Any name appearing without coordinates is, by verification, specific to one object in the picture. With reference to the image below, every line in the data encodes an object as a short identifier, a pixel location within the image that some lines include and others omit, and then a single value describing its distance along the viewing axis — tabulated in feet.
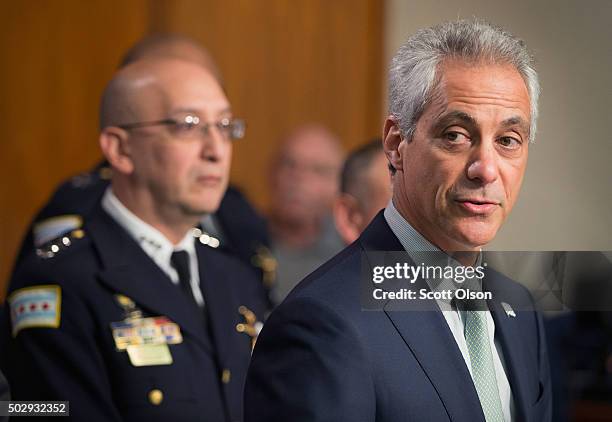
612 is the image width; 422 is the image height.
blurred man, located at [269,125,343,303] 28.12
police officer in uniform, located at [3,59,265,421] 14.14
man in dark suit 9.95
